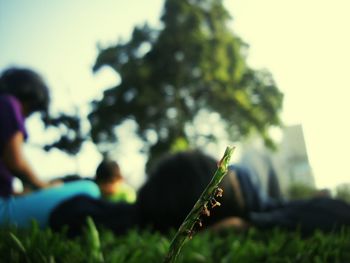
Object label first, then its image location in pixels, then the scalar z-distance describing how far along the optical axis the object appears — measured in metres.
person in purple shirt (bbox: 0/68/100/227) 2.47
